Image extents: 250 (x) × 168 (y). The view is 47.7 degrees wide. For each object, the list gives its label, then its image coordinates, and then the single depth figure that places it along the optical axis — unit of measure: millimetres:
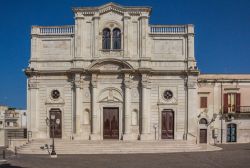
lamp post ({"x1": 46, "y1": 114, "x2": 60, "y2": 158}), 23404
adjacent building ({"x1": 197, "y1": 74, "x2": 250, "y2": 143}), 27506
